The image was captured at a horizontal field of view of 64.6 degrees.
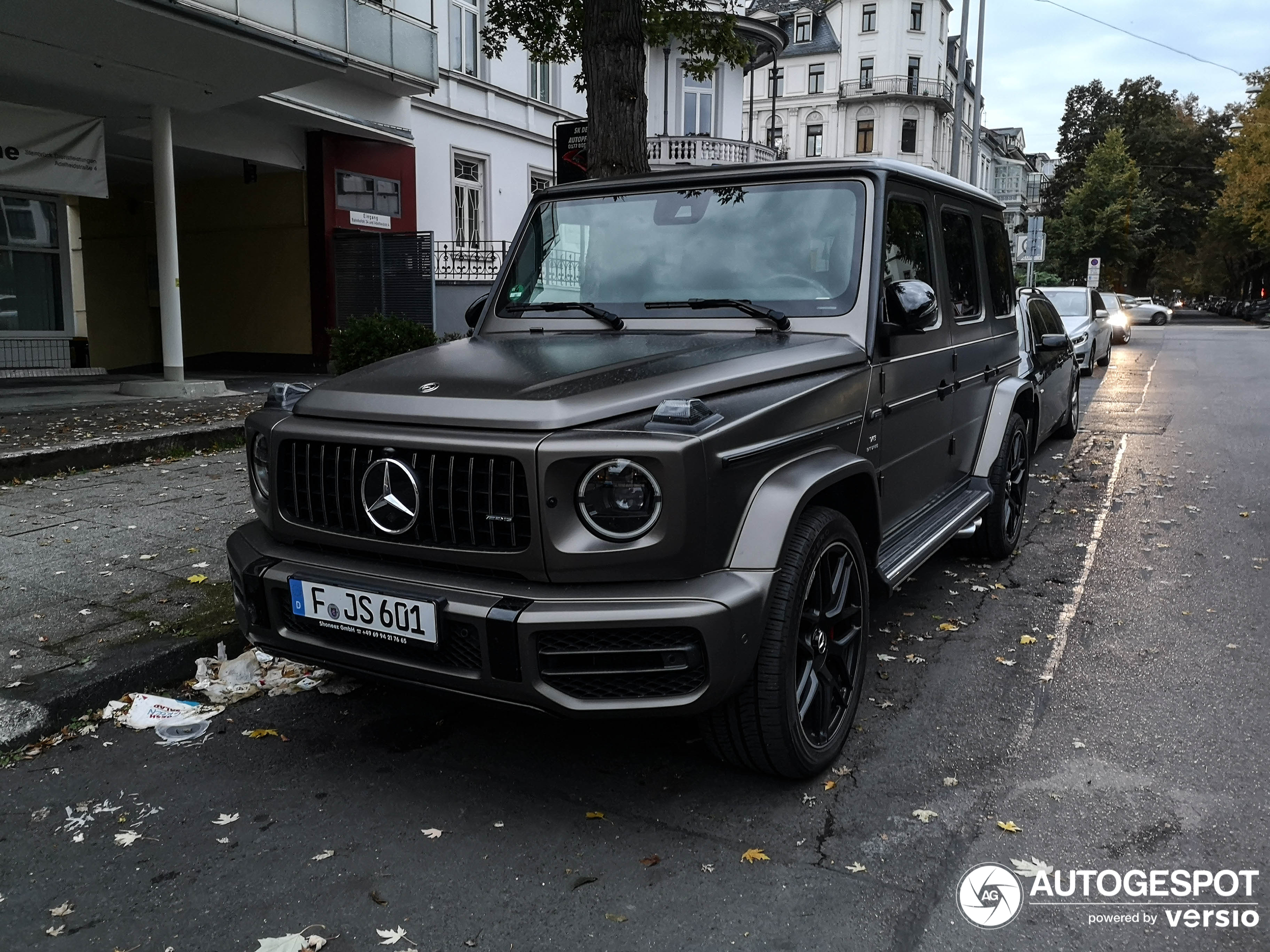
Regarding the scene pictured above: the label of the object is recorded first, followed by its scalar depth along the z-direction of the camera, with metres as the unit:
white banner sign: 12.27
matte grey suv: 2.67
